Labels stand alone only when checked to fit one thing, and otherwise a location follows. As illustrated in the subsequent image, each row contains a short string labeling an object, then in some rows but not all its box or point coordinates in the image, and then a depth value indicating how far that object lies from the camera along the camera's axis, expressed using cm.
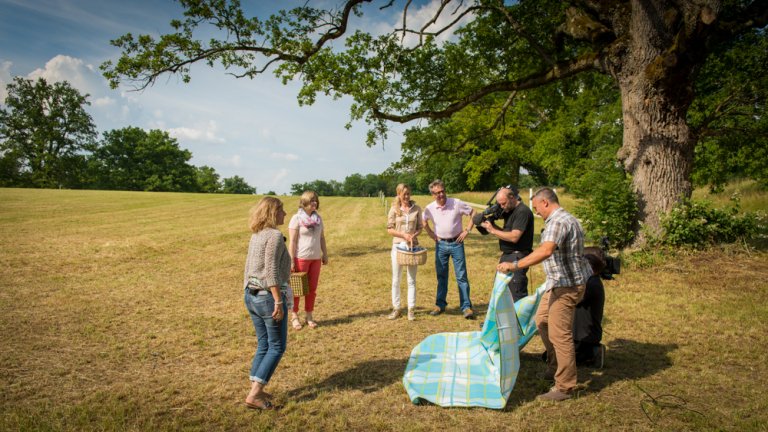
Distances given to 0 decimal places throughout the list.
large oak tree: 1000
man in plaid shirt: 415
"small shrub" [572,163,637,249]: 1055
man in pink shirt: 707
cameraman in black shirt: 574
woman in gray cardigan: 406
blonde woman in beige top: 691
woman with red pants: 659
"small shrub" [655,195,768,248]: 981
